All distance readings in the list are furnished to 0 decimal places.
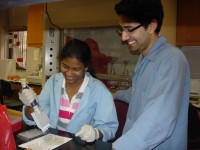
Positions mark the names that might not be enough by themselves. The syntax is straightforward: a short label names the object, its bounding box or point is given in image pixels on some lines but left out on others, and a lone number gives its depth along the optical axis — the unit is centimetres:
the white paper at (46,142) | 91
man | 85
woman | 125
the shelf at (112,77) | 212
